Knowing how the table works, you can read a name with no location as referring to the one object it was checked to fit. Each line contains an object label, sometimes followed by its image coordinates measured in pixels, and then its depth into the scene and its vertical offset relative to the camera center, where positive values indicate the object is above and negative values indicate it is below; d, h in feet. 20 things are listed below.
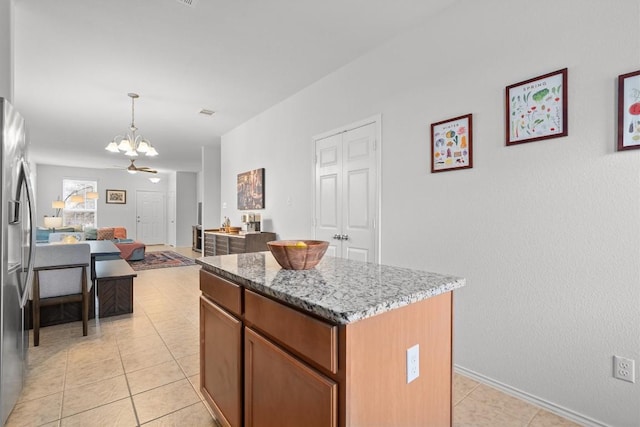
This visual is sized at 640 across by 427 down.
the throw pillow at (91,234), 23.14 -1.78
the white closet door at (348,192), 9.89 +0.62
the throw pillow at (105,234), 24.67 -1.87
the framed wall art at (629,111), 5.04 +1.63
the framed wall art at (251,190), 15.80 +1.13
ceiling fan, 16.76 +2.31
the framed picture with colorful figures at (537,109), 5.86 +2.02
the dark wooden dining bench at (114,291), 11.25 -3.02
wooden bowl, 4.62 -0.66
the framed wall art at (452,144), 7.27 +1.62
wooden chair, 8.93 -2.05
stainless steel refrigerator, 5.22 -0.75
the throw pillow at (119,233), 27.53 -2.01
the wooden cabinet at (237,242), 14.23 -1.60
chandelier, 13.35 +2.85
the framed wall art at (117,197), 34.50 +1.55
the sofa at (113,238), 23.03 -2.23
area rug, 21.77 -3.94
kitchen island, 2.93 -1.52
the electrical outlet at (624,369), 5.12 -2.69
